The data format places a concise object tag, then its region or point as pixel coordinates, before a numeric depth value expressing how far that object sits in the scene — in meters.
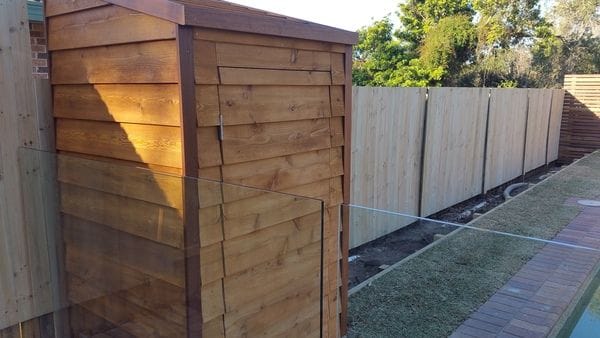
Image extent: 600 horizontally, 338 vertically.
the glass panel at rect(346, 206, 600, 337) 2.52
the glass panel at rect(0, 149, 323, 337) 2.17
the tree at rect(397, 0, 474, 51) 17.75
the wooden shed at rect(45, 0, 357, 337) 2.14
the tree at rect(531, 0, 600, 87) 17.52
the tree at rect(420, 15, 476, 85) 16.94
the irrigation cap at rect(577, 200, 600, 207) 7.23
